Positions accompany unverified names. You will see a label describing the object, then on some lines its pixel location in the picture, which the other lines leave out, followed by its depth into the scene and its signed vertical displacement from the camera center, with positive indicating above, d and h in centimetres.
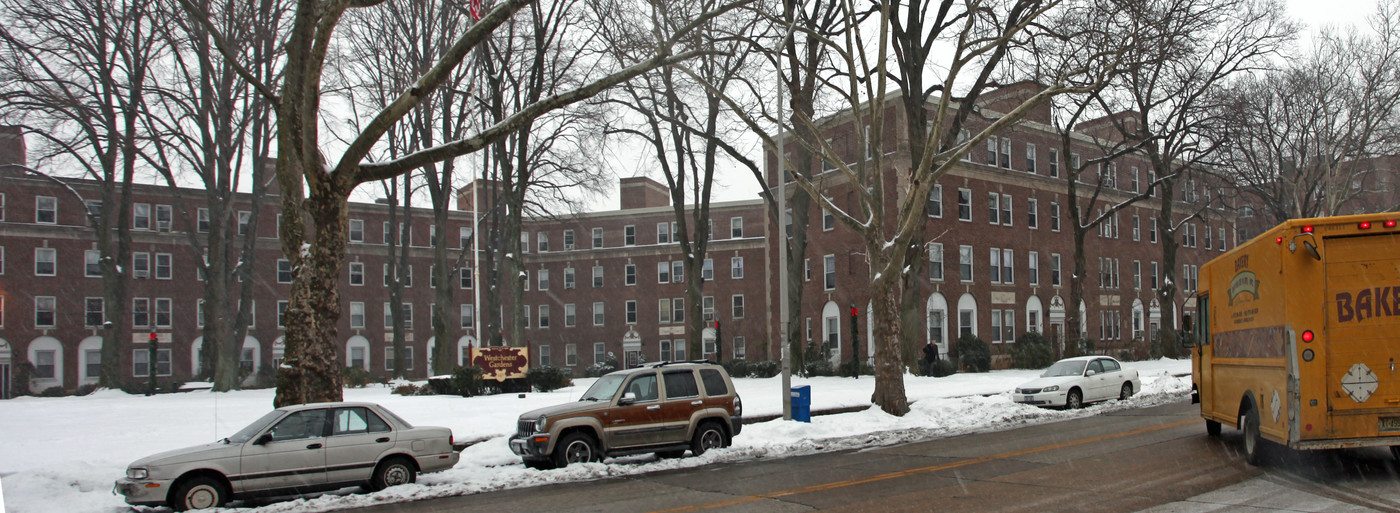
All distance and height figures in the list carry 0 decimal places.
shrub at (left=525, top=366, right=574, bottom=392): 3231 -194
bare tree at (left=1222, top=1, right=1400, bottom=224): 3731 +738
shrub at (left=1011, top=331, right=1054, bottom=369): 4422 -213
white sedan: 2414 -196
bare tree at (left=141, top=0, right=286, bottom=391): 3155 +695
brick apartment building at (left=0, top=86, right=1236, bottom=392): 4928 +256
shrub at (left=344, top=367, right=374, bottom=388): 4150 -229
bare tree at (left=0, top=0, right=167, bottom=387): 3052 +815
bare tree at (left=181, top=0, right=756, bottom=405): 1428 +226
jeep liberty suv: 1483 -160
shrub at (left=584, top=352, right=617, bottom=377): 5969 -316
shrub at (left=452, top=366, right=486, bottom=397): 3080 -189
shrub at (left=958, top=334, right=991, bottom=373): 4247 -199
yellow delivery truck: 1081 -33
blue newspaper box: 2042 -188
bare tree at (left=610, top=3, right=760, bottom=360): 3269 +598
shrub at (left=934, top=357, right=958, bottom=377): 3912 -232
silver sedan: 1168 -170
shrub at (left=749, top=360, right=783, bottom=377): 4269 -239
